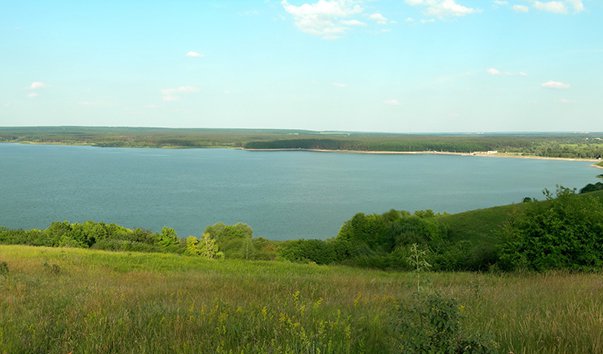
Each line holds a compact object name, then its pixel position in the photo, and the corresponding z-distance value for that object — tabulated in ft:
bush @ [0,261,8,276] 38.52
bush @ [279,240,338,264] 129.59
